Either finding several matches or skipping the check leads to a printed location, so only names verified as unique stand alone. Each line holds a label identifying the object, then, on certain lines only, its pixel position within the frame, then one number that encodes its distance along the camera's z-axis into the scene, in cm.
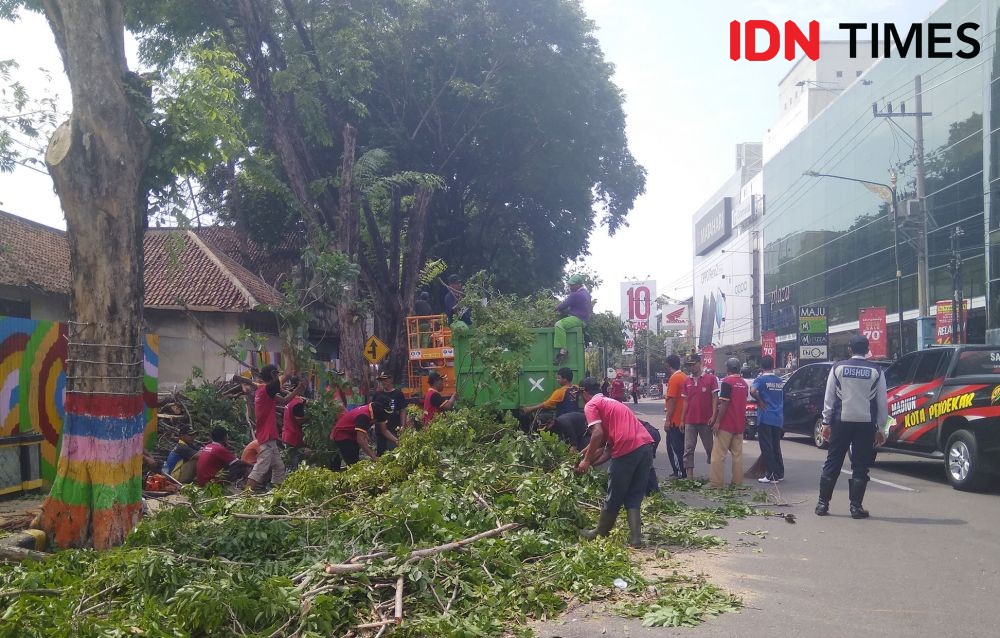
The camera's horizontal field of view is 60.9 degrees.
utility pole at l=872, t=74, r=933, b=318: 2925
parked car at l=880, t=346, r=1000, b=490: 1042
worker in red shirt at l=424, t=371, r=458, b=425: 1220
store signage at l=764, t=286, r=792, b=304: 5812
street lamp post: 3156
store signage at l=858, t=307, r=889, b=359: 2944
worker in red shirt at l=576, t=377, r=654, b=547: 765
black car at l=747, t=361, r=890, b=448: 1719
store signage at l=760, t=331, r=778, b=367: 4194
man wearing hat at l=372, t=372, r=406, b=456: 1253
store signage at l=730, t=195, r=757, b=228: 6869
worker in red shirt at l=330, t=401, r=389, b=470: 1120
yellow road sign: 1897
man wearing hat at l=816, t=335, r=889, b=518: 898
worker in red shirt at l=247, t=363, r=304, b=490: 1084
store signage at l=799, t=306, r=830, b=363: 3506
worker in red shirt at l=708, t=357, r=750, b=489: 1134
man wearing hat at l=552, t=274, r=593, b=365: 1313
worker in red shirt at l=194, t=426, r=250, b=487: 1095
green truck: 1295
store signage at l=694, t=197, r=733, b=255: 7906
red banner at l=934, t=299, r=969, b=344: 2833
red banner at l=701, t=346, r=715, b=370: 5706
